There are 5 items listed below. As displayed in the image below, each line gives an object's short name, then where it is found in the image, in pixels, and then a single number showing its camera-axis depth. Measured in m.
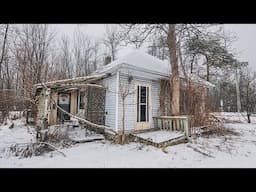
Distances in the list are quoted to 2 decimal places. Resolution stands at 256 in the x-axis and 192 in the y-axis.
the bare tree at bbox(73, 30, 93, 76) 19.79
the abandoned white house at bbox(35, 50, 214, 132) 6.86
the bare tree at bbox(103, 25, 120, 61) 20.53
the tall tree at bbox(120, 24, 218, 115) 7.63
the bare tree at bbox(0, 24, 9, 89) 10.46
